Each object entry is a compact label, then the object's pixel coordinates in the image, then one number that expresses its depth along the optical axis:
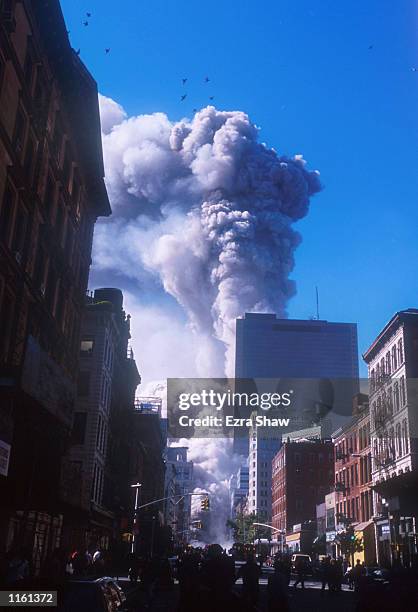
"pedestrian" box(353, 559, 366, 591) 33.08
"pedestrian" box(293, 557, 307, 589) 36.66
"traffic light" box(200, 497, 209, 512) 62.06
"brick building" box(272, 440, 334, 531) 121.94
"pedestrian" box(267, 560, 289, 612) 12.29
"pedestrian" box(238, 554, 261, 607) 16.18
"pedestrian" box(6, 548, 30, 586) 17.27
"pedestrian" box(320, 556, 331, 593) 31.93
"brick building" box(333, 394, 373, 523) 69.25
